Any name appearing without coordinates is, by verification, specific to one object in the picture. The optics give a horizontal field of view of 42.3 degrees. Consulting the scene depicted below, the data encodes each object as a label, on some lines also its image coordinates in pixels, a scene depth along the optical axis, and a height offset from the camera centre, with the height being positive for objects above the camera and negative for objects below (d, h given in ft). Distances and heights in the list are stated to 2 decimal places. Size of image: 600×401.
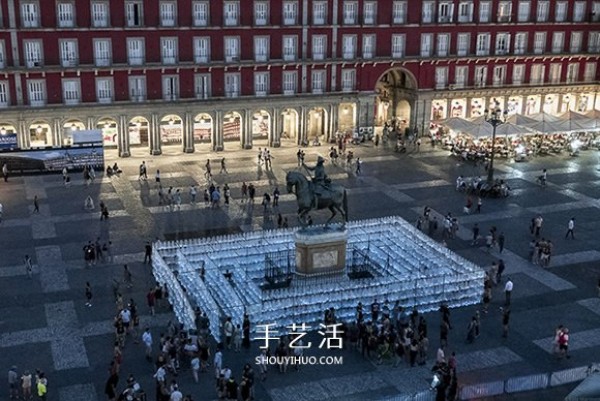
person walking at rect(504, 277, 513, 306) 115.44 -41.62
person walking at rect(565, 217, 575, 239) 146.82 -41.24
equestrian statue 117.60 -28.17
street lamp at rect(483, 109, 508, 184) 180.45 -28.11
